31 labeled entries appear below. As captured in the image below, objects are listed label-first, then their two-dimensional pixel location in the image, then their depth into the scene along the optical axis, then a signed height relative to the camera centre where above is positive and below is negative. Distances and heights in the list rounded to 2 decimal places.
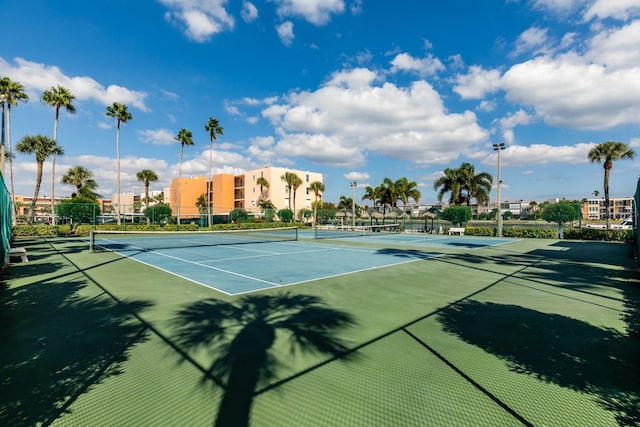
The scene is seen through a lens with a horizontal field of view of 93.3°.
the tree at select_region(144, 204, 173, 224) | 43.38 +0.14
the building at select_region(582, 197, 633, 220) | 146.25 +2.25
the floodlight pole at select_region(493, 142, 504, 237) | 29.70 +3.19
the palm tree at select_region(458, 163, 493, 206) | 45.47 +4.53
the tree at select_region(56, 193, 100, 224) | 31.33 +0.34
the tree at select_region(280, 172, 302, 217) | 74.62 +8.35
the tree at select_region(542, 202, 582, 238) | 29.57 -0.09
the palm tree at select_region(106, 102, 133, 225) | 39.69 +13.29
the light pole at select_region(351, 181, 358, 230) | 39.50 +3.53
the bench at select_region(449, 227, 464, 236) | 33.44 -1.99
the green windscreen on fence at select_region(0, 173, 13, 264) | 11.79 -0.18
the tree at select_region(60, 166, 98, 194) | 56.12 +6.82
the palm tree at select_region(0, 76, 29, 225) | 28.65 +12.11
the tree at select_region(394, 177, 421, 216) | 53.12 +4.08
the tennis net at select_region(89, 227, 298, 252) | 20.66 -2.26
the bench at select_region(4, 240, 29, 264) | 13.42 -1.76
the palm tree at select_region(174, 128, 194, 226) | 47.53 +12.05
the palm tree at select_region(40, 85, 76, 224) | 34.97 +13.37
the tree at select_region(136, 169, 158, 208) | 72.38 +9.12
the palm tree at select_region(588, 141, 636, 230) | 33.31 +6.60
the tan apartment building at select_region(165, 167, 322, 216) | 77.75 +6.44
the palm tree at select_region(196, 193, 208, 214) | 82.33 +3.51
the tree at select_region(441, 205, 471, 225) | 36.28 -0.12
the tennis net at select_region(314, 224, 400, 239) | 34.28 -2.29
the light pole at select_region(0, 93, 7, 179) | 11.81 +2.56
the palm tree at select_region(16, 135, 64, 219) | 35.97 +8.06
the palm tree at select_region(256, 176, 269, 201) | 75.00 +7.27
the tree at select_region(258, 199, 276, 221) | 73.82 +2.38
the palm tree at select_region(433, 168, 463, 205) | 46.59 +4.35
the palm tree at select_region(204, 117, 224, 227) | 48.81 +13.90
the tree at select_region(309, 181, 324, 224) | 80.62 +7.17
